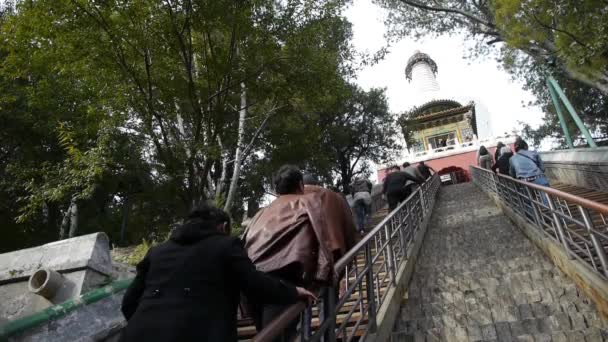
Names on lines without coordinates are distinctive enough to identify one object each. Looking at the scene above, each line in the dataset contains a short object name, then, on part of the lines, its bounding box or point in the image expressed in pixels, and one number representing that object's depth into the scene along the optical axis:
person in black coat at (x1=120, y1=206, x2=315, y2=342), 1.48
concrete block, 3.71
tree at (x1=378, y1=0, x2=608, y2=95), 7.48
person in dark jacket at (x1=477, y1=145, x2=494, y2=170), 12.04
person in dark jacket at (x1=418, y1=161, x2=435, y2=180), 13.33
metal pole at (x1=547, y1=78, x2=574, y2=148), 14.43
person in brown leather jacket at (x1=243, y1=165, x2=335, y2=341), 2.20
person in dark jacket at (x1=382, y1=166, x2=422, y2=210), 7.58
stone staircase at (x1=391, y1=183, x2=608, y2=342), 3.11
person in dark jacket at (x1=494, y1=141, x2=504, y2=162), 8.29
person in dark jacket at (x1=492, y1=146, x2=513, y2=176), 8.09
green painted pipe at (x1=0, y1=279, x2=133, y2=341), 2.73
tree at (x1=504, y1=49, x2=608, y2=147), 19.52
